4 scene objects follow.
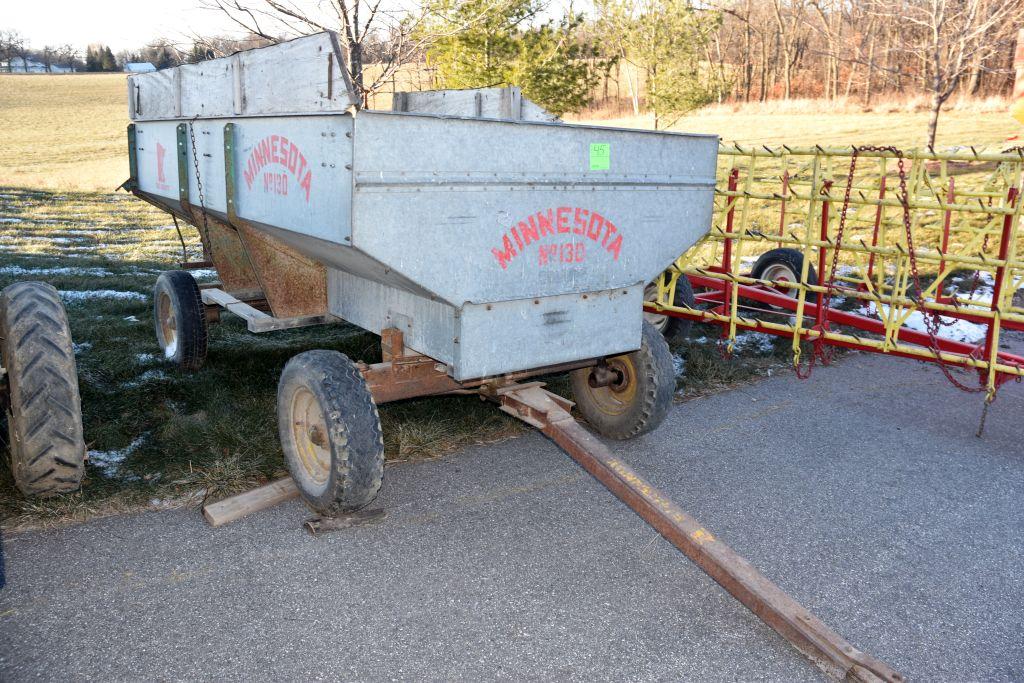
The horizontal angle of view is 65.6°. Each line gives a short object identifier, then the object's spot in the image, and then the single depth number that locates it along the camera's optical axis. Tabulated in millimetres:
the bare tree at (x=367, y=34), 8430
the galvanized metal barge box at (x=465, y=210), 3359
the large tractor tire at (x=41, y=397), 3664
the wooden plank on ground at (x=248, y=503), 3898
